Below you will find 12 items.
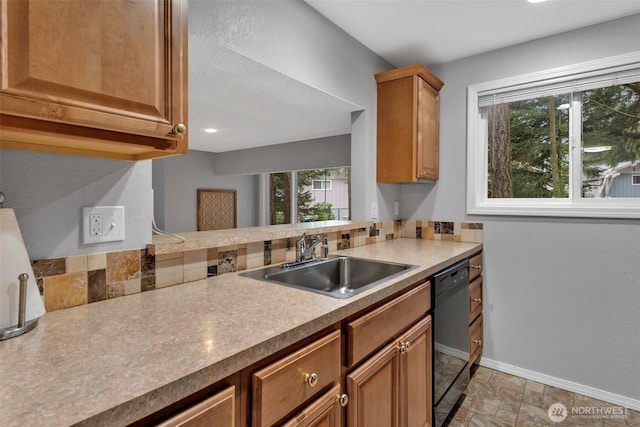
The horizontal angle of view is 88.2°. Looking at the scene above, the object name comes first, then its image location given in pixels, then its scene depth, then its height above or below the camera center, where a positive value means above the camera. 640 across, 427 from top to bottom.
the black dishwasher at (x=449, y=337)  1.69 -0.71
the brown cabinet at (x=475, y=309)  2.26 -0.72
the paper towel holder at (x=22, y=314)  0.80 -0.26
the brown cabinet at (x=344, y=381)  0.76 -0.51
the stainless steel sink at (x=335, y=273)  1.58 -0.33
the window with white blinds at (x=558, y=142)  2.11 +0.48
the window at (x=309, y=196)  5.70 +0.25
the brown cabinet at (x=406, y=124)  2.37 +0.63
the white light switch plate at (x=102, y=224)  1.05 -0.04
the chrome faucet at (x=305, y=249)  1.79 -0.22
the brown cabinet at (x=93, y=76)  0.66 +0.31
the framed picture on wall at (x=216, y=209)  5.77 +0.01
